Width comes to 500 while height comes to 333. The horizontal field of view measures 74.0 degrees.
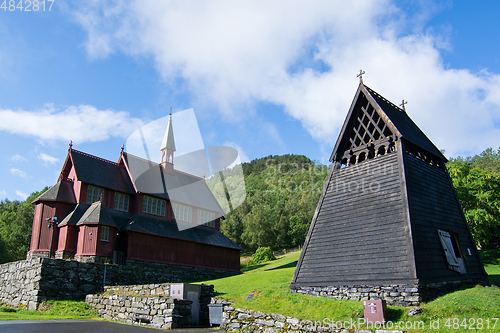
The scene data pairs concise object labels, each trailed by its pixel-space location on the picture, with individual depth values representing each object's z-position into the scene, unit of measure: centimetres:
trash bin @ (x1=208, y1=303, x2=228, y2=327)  1547
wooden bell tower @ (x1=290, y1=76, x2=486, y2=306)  1417
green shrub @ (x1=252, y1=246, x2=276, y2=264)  4884
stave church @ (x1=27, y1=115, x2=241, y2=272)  2690
